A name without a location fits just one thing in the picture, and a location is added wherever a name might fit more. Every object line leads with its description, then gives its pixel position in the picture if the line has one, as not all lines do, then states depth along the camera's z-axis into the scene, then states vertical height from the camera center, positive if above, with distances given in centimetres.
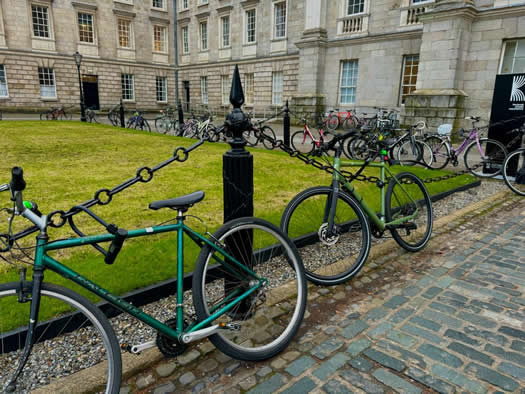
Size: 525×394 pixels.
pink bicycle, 1146 -126
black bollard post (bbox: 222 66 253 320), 283 -54
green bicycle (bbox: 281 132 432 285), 365 -111
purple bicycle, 890 -93
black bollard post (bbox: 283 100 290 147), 1248 -66
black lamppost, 2294 +2
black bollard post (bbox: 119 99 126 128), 1995 -68
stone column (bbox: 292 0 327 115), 2175 +286
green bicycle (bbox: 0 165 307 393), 189 -129
